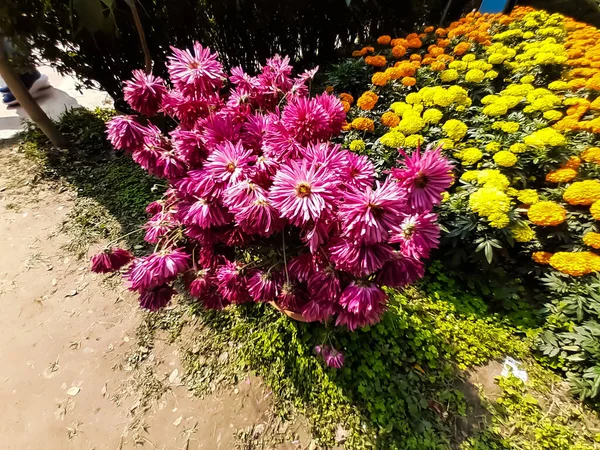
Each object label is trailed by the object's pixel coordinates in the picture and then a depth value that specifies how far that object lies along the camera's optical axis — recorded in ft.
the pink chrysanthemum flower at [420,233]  2.62
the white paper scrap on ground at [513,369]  5.06
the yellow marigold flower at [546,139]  5.70
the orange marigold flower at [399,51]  8.59
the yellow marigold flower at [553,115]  6.40
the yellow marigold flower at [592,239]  4.90
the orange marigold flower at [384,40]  9.24
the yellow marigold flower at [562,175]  5.62
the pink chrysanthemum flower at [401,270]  2.84
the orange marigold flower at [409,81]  7.43
